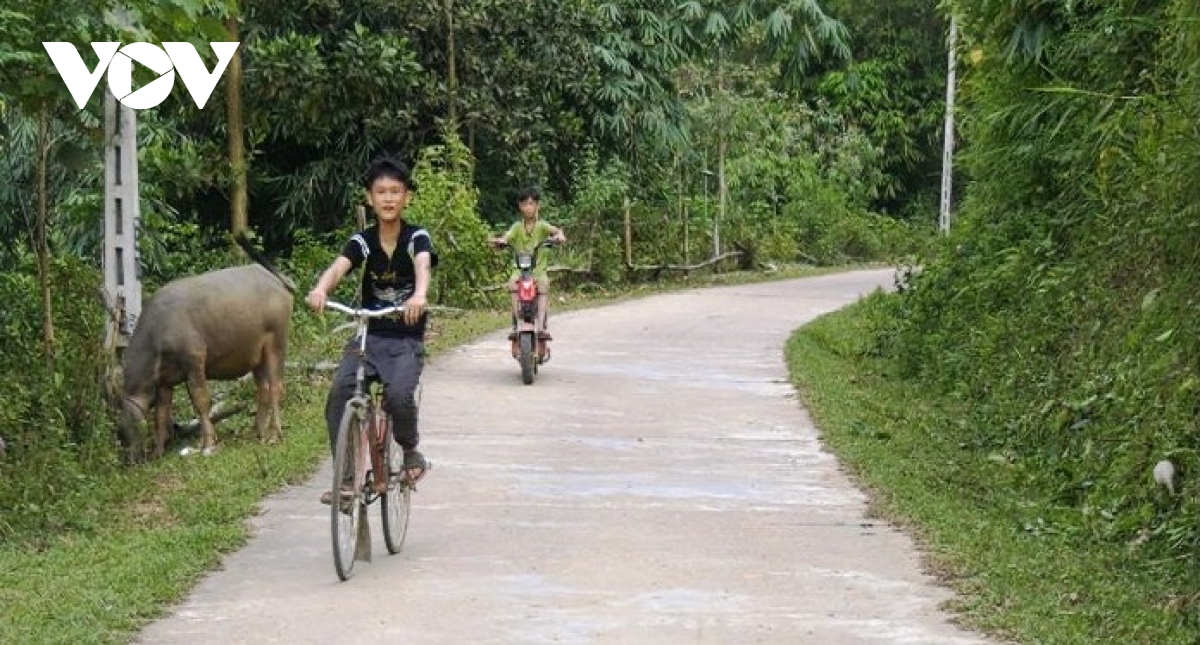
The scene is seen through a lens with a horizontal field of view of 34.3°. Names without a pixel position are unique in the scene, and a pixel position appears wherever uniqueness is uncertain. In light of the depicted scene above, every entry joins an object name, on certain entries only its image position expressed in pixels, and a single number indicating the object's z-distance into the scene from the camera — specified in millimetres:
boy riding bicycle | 8797
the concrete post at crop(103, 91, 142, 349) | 12844
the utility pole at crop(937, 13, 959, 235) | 34781
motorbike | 16219
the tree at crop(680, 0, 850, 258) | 35969
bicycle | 8305
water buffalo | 12773
